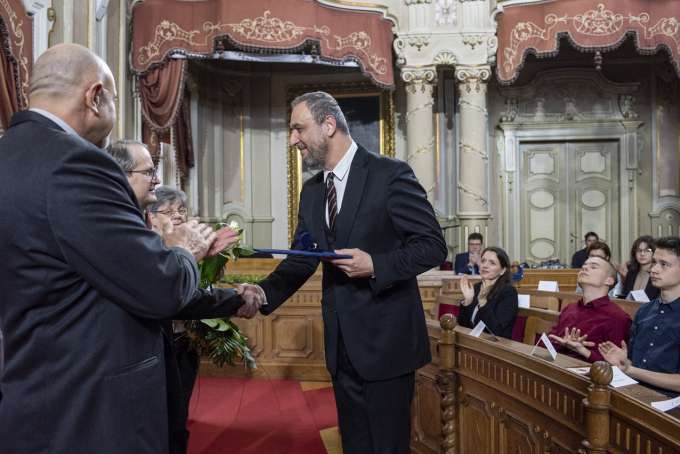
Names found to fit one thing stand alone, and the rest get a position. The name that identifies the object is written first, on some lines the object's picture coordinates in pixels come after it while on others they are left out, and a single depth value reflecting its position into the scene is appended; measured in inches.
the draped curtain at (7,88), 178.1
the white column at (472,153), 327.6
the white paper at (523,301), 166.7
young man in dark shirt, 99.3
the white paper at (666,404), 63.5
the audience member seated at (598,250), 179.4
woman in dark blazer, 152.8
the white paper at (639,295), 181.0
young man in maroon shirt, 122.3
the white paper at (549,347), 89.7
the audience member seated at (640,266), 203.9
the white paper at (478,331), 113.2
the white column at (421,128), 329.7
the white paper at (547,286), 207.6
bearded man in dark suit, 76.5
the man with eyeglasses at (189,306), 75.9
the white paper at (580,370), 81.3
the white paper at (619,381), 72.3
